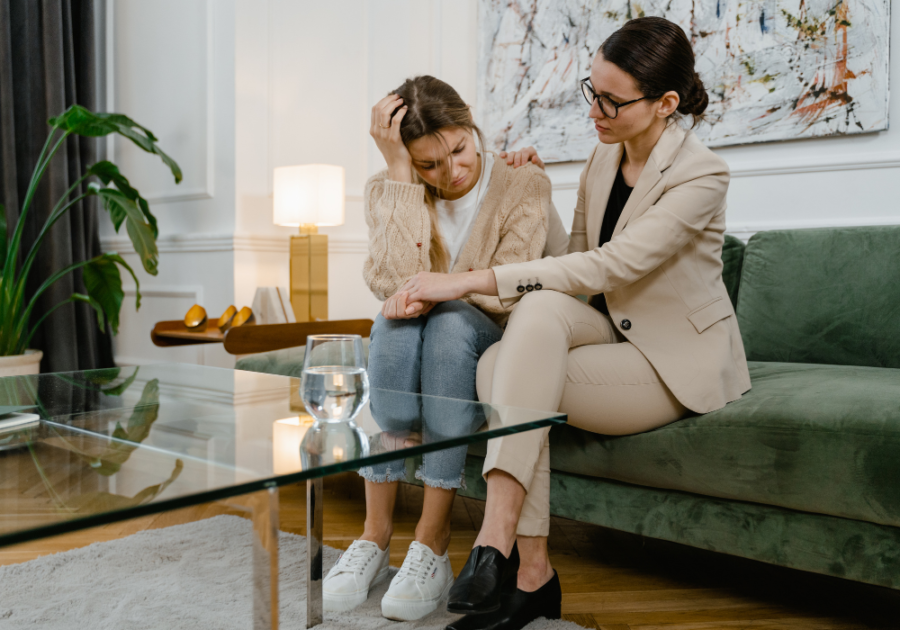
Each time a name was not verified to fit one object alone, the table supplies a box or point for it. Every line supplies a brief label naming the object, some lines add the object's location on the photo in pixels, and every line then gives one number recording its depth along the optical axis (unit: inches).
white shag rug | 47.4
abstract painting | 80.7
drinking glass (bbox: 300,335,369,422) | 35.3
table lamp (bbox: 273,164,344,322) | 107.5
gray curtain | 119.3
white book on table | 39.6
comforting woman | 45.8
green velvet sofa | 44.1
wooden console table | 87.5
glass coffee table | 25.2
